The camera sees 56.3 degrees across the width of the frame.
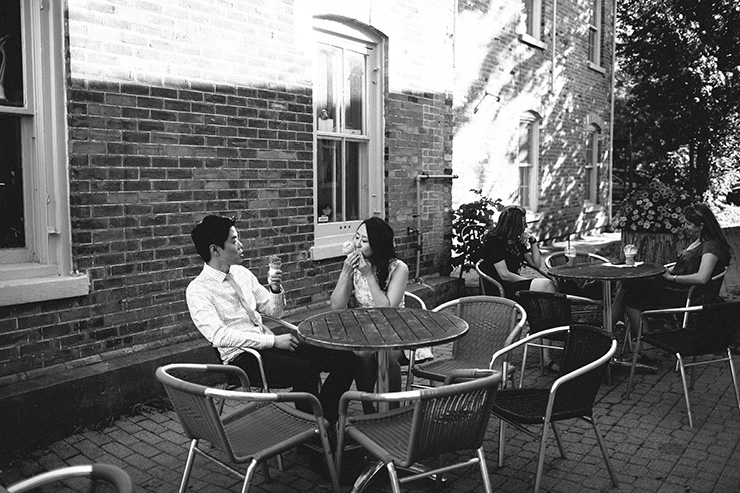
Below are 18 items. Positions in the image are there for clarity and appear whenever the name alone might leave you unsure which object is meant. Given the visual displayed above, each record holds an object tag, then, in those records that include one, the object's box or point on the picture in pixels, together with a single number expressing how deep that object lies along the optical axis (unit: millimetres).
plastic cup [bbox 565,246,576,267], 6250
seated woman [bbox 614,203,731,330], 5949
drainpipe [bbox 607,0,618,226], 16438
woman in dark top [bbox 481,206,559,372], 6309
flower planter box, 8055
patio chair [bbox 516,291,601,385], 5062
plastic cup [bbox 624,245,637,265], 6316
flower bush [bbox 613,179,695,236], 8070
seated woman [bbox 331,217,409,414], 4461
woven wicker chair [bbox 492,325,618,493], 3453
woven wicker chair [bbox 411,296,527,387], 4465
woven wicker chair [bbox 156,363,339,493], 2914
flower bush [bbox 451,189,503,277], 8703
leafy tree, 17141
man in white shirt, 3988
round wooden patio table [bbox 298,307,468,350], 3490
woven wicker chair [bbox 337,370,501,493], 2842
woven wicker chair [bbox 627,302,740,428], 4645
